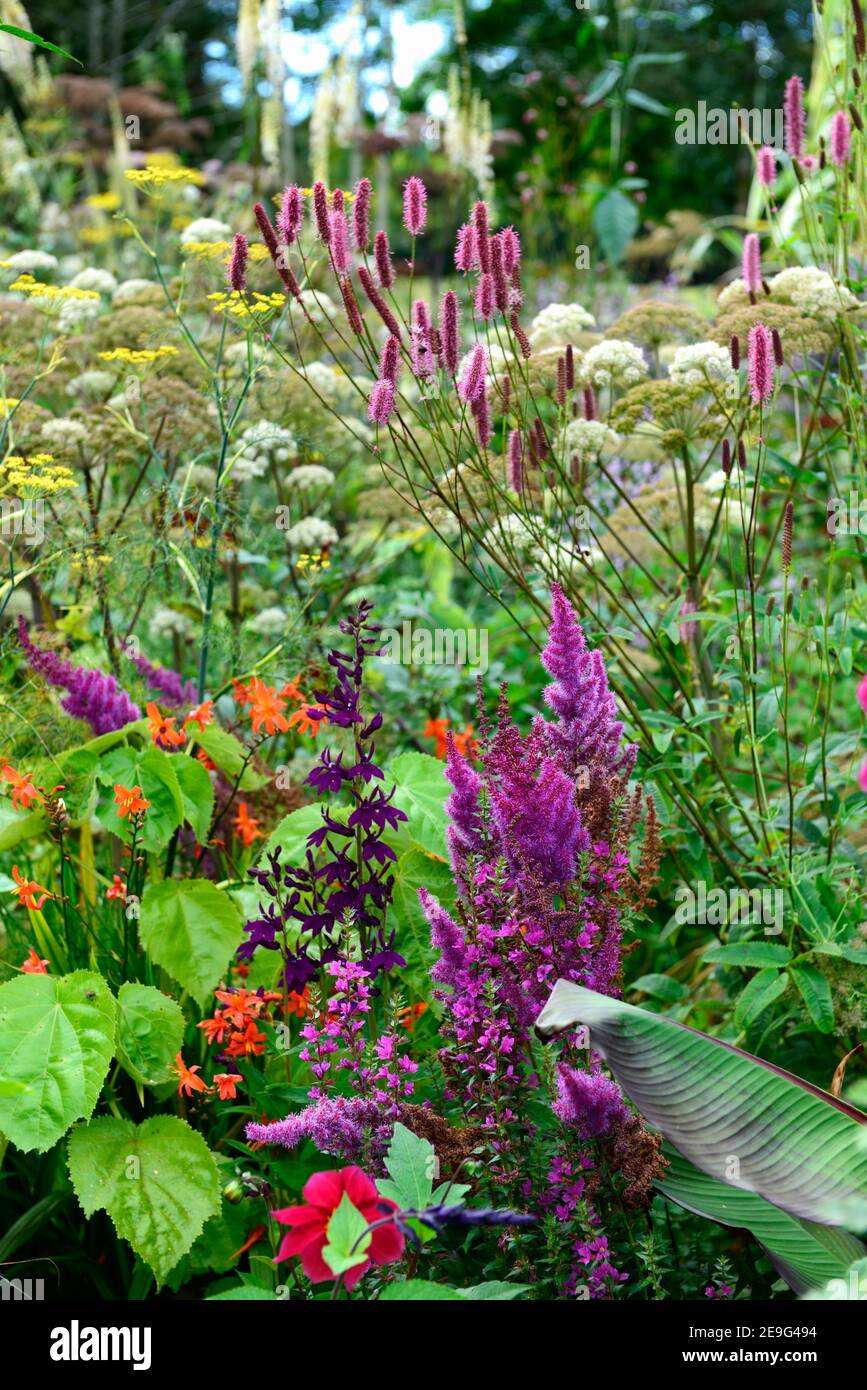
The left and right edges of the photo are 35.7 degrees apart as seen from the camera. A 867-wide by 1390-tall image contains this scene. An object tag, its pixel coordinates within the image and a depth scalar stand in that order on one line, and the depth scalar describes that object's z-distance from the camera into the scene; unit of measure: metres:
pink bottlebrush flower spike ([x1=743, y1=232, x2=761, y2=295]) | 3.01
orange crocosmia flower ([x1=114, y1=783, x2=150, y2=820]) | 2.61
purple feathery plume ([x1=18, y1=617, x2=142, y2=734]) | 2.94
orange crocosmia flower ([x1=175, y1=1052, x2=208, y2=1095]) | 2.47
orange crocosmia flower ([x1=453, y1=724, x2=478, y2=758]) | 2.83
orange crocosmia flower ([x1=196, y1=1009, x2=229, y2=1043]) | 2.55
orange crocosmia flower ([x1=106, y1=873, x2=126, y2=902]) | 2.77
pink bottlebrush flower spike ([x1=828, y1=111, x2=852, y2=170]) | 3.01
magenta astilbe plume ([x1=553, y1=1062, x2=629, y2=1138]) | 2.03
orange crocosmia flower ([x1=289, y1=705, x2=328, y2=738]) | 2.87
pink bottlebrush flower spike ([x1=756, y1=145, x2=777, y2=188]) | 3.14
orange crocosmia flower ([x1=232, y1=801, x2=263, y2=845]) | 3.09
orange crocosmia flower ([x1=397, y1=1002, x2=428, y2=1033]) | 2.64
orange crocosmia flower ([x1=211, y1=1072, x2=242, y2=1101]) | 2.47
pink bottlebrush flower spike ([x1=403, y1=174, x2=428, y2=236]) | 2.56
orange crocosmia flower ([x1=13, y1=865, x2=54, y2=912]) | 2.59
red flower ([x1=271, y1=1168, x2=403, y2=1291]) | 1.71
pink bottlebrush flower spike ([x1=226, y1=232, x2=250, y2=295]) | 2.65
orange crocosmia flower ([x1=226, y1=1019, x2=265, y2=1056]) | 2.58
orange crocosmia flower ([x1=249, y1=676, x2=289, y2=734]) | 2.88
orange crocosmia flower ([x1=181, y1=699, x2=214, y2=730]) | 2.84
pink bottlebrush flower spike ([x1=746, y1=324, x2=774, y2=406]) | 2.39
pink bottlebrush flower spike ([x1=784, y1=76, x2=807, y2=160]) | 2.98
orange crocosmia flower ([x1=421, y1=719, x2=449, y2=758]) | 3.57
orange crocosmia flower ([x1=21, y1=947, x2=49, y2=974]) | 2.57
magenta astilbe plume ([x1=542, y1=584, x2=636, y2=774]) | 2.28
